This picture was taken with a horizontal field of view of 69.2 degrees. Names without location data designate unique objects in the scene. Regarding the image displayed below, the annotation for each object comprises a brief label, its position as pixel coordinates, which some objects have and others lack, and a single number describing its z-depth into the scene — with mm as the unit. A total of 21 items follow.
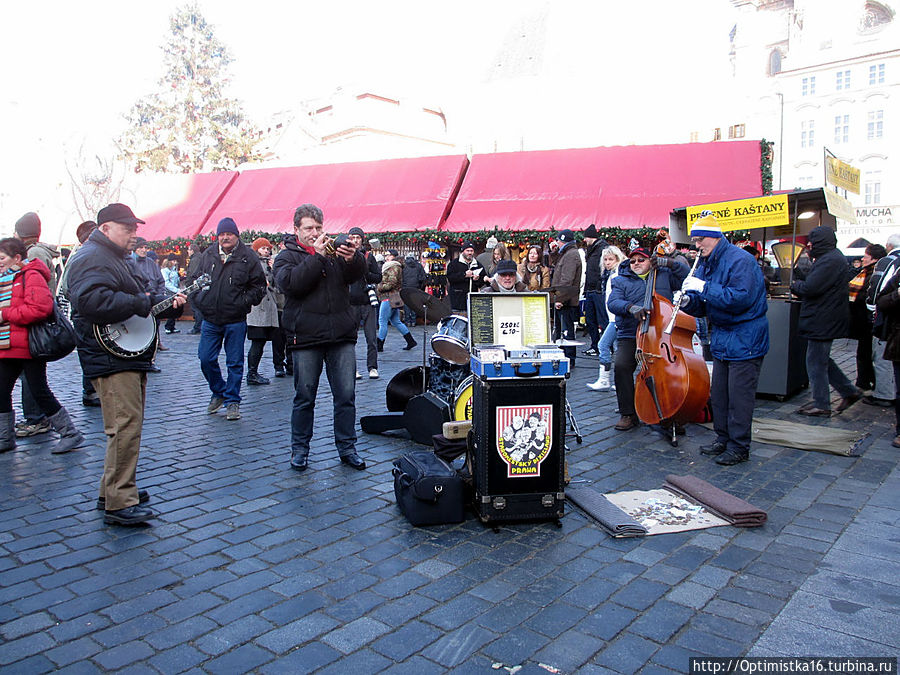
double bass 5609
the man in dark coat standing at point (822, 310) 7000
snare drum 5672
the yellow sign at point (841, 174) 9617
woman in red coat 5559
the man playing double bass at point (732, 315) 5270
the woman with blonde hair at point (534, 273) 12844
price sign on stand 4855
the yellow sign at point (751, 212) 7645
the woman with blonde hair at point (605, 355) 8401
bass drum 5609
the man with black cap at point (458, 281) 13102
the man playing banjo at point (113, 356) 3986
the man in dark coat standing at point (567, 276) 10672
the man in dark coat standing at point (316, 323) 5043
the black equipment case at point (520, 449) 4020
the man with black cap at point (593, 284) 10148
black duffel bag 4012
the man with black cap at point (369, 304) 8527
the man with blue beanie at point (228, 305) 7009
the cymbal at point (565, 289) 10641
